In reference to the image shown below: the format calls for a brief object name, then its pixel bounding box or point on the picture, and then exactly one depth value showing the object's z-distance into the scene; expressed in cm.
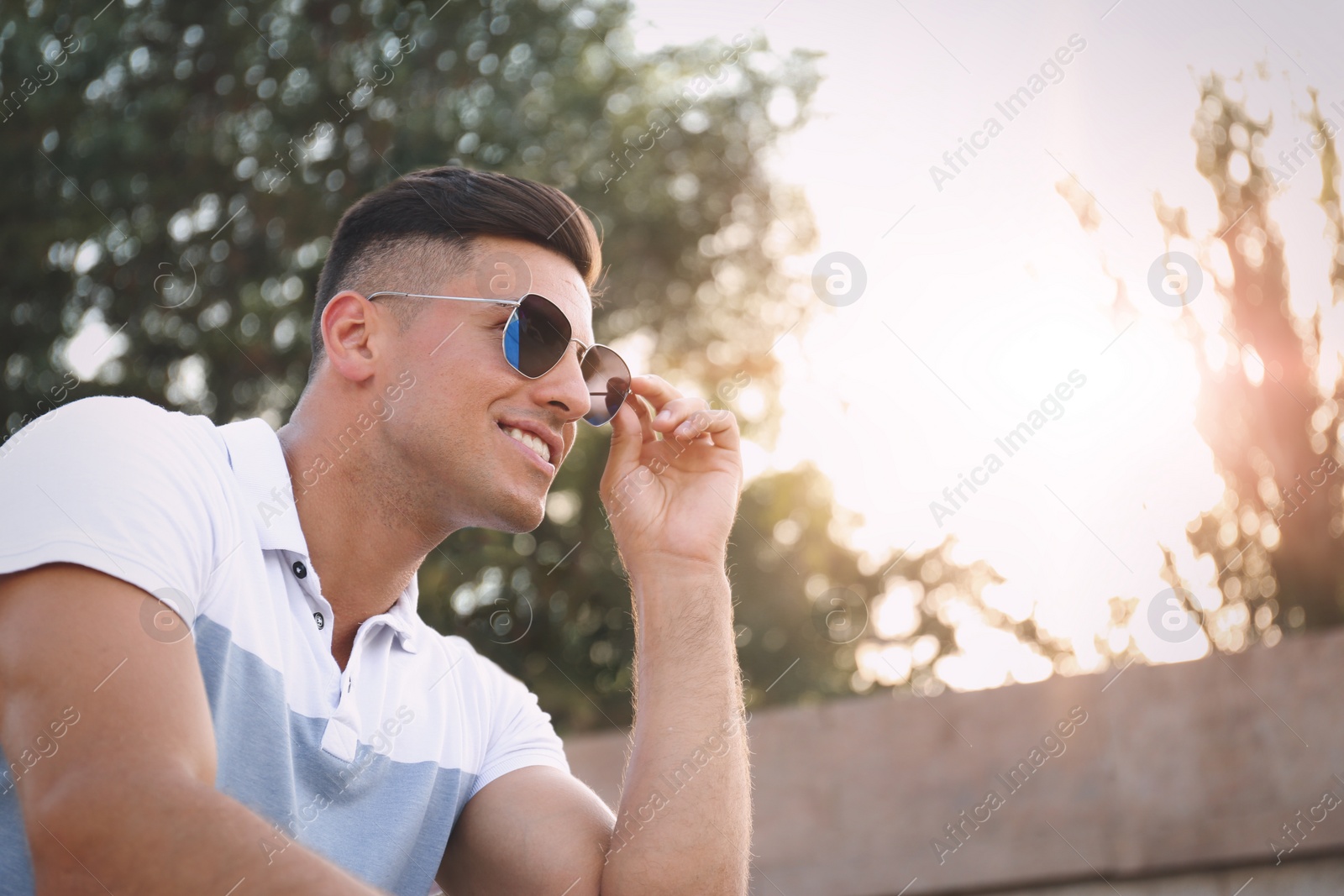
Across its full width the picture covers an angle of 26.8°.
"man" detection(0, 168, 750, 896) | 143
